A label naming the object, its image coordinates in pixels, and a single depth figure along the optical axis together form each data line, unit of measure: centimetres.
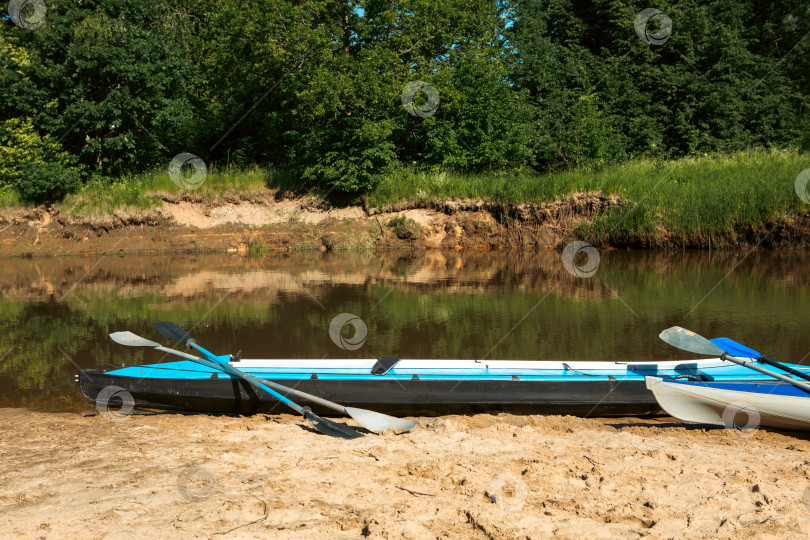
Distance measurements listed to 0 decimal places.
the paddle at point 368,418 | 589
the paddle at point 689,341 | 645
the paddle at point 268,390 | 584
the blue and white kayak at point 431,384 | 632
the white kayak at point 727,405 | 567
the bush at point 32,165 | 2392
